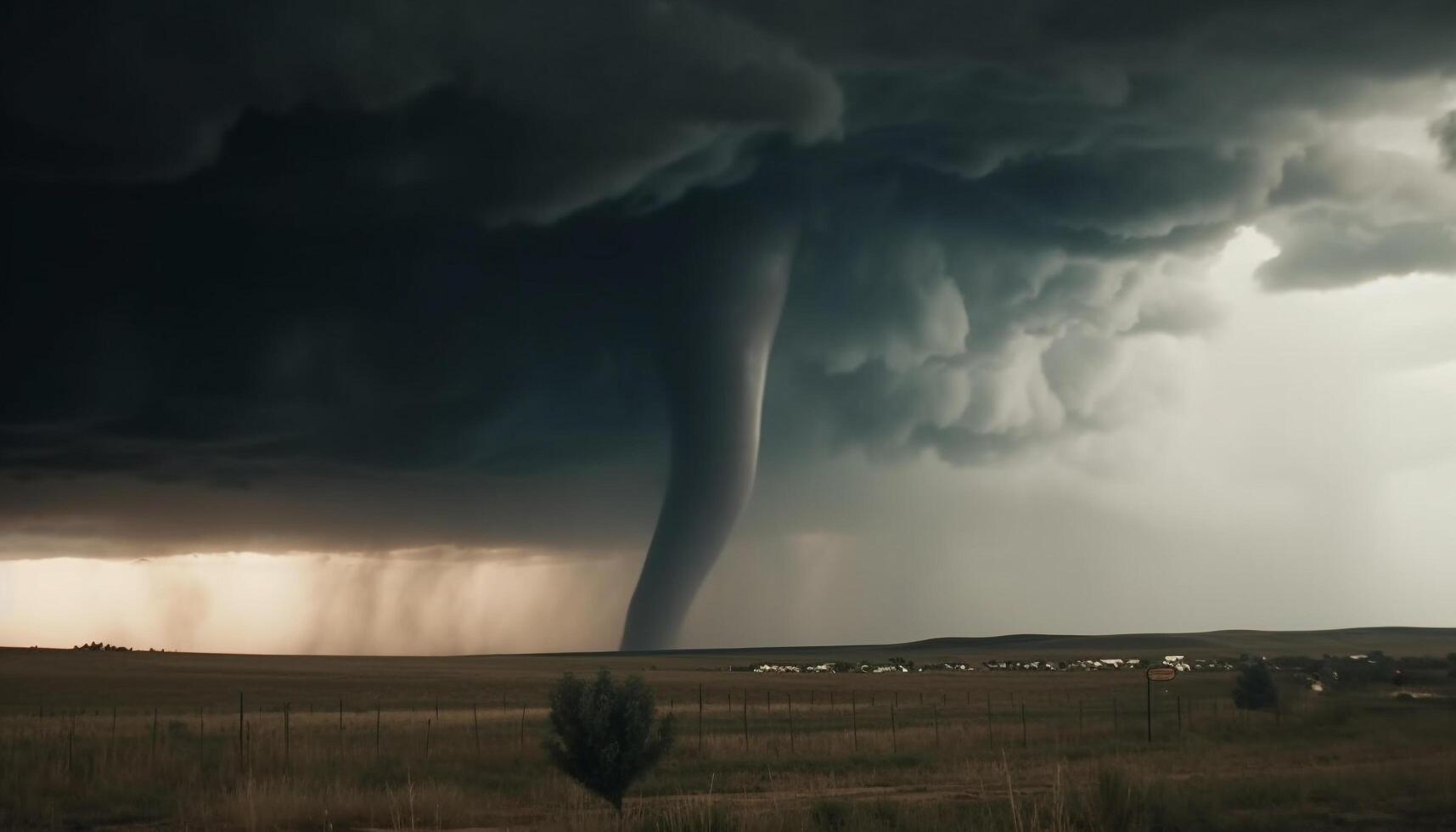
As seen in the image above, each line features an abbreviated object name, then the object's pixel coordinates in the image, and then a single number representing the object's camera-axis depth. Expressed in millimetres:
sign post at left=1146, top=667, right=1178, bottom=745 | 41750
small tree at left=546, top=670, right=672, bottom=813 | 25906
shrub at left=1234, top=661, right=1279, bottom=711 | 62750
